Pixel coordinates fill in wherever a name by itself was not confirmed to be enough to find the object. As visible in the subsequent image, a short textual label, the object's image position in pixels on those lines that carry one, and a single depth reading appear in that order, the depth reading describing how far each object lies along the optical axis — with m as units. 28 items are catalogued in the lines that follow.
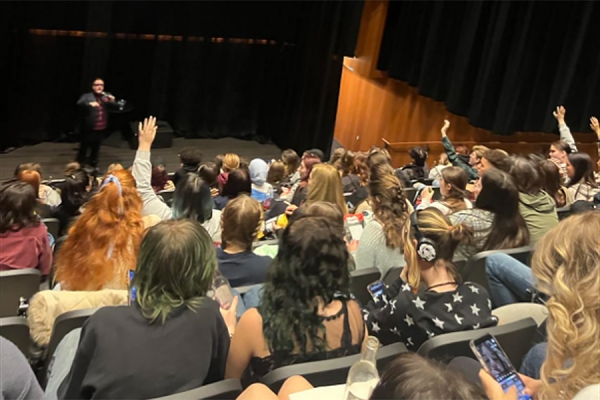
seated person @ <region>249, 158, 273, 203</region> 5.04
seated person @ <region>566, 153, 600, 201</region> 4.50
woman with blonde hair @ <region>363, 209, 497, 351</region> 2.14
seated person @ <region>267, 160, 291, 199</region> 6.39
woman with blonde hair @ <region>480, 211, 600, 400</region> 1.44
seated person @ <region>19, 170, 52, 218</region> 3.91
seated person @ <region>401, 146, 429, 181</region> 5.97
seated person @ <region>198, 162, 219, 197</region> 4.66
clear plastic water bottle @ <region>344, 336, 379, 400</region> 1.63
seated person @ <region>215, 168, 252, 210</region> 4.12
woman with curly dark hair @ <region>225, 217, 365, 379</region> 1.97
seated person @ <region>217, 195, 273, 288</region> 2.75
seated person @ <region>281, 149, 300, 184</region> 6.73
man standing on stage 7.01
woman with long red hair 2.57
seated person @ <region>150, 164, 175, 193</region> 5.57
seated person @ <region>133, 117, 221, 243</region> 3.27
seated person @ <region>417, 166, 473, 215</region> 3.59
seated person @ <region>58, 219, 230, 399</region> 1.76
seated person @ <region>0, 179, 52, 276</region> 2.87
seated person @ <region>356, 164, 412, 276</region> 3.03
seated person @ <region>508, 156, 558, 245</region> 3.42
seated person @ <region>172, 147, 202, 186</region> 5.17
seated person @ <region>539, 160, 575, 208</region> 3.92
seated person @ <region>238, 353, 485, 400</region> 1.06
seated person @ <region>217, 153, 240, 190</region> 5.39
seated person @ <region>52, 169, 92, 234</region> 3.69
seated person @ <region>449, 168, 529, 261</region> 3.13
